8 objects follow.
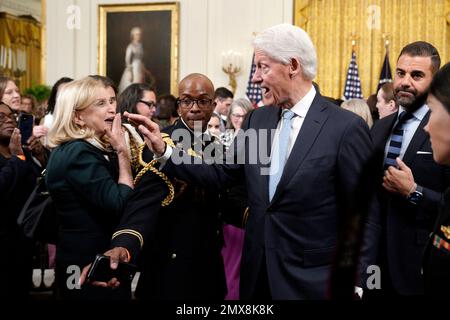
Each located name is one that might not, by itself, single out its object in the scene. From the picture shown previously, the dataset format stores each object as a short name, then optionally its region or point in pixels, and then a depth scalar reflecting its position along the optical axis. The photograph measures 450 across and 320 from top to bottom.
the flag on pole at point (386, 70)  11.54
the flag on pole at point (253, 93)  11.47
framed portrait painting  13.15
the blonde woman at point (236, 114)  7.21
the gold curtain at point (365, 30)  11.74
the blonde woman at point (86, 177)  3.01
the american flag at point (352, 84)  11.74
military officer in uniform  3.34
